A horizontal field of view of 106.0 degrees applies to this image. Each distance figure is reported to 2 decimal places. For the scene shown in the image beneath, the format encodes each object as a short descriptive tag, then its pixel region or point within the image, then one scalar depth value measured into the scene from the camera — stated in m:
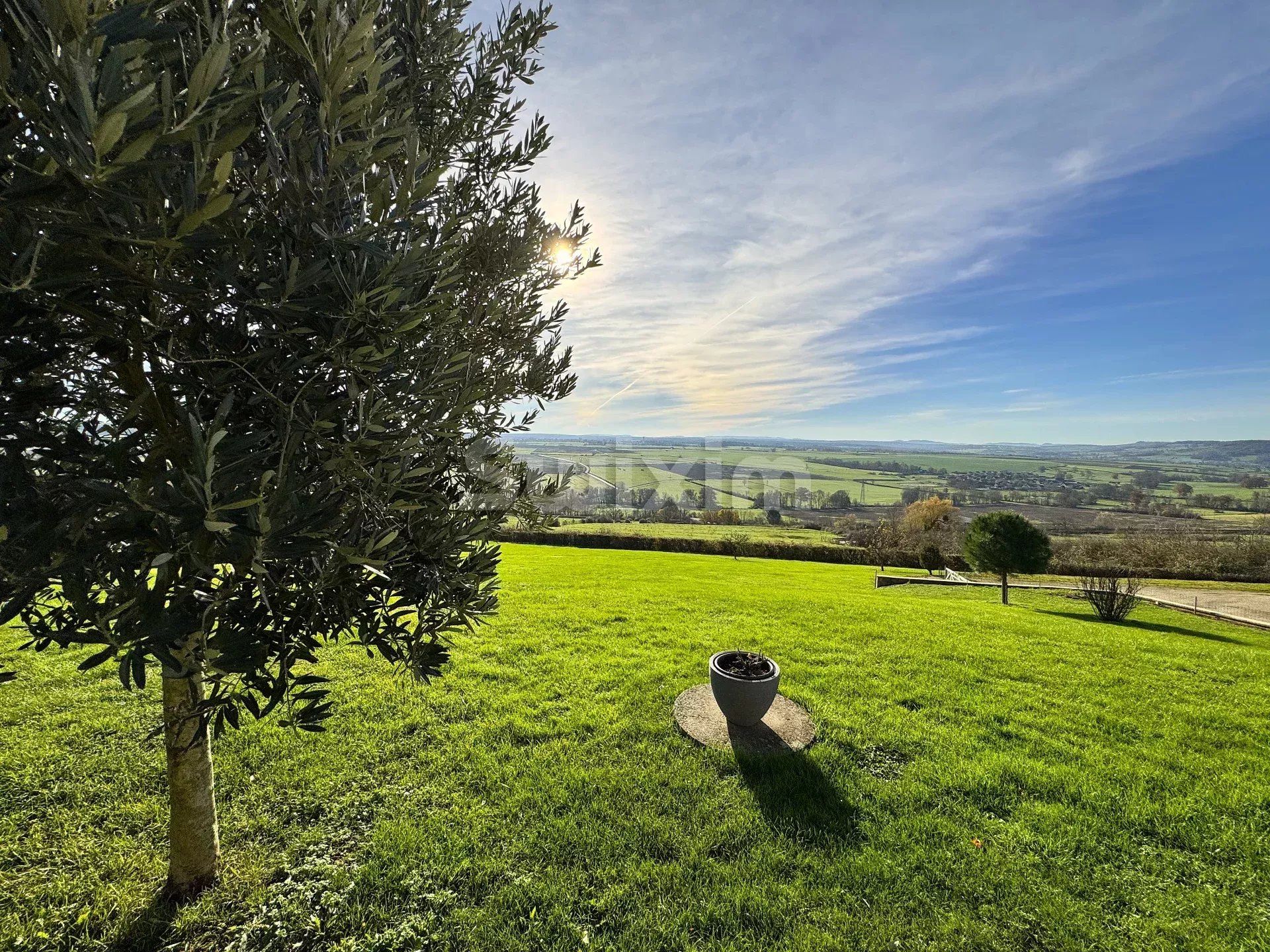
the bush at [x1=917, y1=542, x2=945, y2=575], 34.22
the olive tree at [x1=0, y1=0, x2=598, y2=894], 1.46
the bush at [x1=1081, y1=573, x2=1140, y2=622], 16.61
